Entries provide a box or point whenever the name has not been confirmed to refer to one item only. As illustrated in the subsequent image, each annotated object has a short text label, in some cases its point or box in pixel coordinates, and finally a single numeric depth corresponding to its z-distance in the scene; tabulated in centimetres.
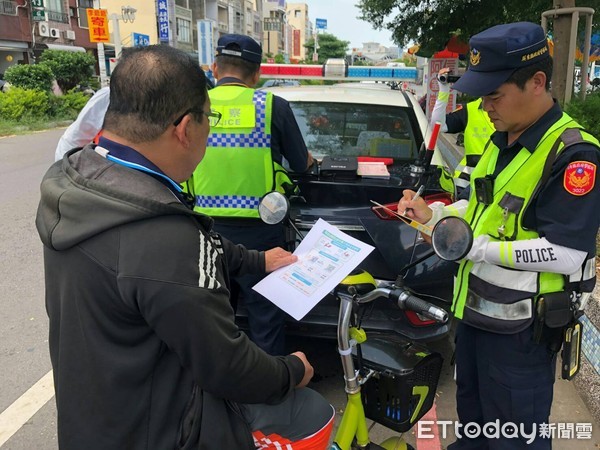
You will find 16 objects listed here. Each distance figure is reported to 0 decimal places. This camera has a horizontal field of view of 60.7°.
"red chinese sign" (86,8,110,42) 1741
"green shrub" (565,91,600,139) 483
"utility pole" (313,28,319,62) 6910
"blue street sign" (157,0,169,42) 3253
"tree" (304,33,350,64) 7488
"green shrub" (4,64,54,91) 1660
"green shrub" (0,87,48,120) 1538
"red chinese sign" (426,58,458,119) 970
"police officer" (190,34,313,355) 252
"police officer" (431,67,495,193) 307
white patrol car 257
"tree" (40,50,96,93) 1899
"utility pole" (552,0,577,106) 550
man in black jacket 106
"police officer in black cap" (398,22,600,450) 155
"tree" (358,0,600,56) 1034
